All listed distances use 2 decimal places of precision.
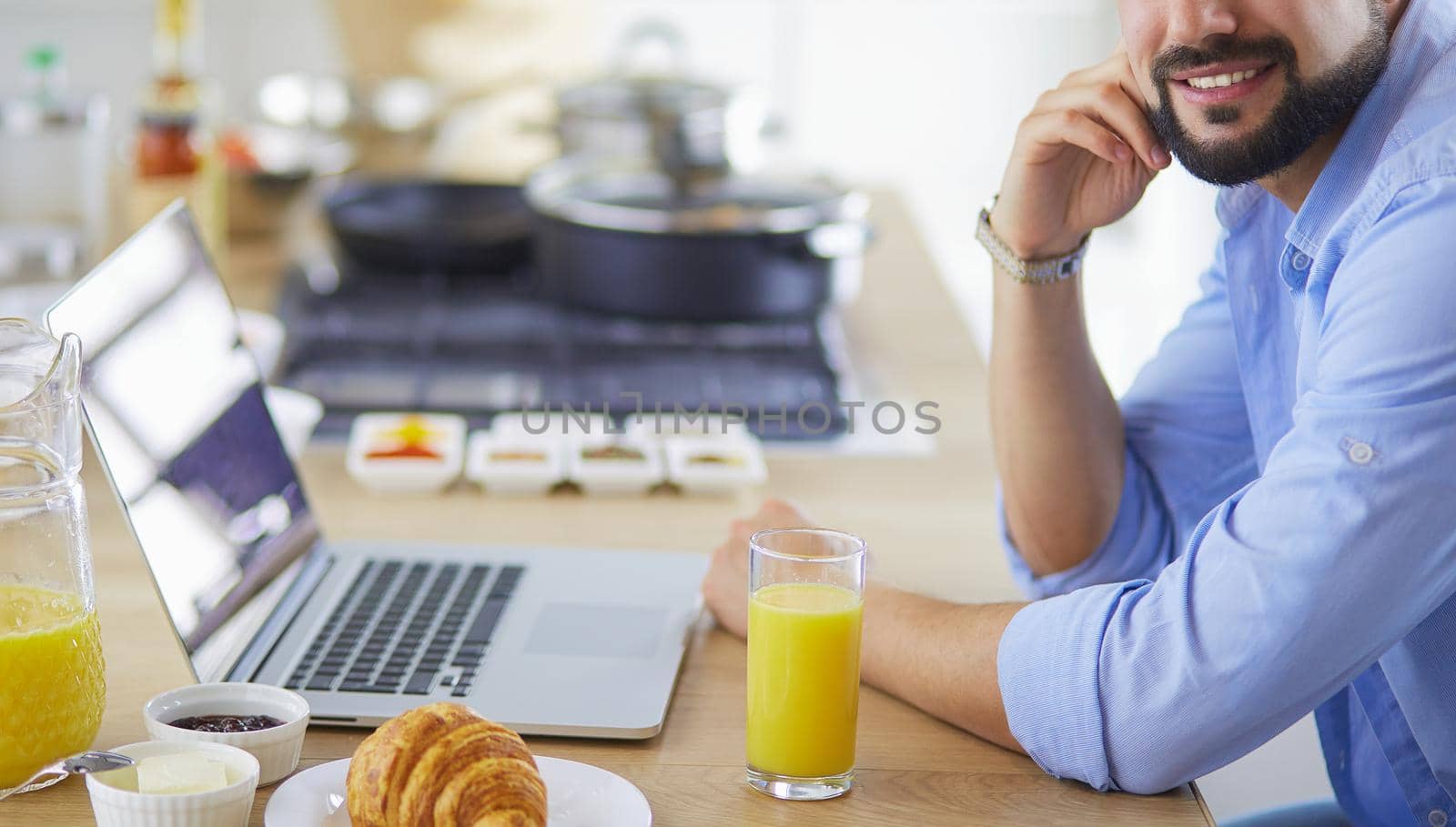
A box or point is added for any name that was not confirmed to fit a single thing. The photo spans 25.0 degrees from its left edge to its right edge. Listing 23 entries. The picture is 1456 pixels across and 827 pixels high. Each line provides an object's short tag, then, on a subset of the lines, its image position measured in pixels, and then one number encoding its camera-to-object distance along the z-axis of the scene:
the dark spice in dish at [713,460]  2.30
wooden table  1.75
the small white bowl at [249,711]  1.73
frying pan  2.99
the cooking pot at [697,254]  2.65
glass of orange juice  1.75
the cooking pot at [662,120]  2.85
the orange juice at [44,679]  1.70
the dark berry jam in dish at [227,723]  1.75
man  1.71
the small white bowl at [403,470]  2.26
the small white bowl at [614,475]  2.27
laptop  1.83
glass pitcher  1.70
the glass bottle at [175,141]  2.70
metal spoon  1.68
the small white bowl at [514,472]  2.27
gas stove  2.49
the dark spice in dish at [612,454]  2.31
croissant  1.63
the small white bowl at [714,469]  2.28
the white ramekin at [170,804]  1.64
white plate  1.69
